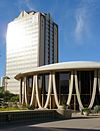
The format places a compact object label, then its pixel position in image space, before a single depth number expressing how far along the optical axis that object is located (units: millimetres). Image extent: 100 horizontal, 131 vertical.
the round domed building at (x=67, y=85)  22904
